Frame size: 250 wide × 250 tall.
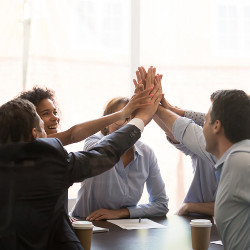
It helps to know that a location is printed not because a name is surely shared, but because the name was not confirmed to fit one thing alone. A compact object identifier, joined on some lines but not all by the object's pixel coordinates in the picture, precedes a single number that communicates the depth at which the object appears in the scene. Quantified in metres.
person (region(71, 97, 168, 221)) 3.90
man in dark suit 2.55
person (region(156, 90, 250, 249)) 2.63
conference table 2.98
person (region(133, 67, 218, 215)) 3.97
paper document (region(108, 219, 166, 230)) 3.45
